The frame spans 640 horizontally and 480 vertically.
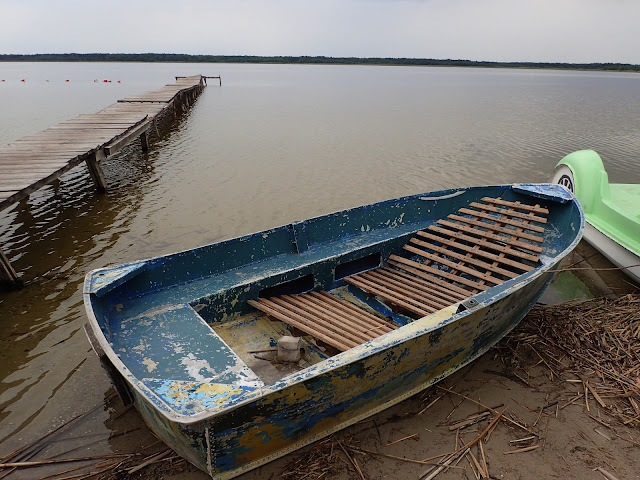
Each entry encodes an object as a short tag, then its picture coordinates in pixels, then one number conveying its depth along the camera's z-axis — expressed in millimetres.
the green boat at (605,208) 6898
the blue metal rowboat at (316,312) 3117
